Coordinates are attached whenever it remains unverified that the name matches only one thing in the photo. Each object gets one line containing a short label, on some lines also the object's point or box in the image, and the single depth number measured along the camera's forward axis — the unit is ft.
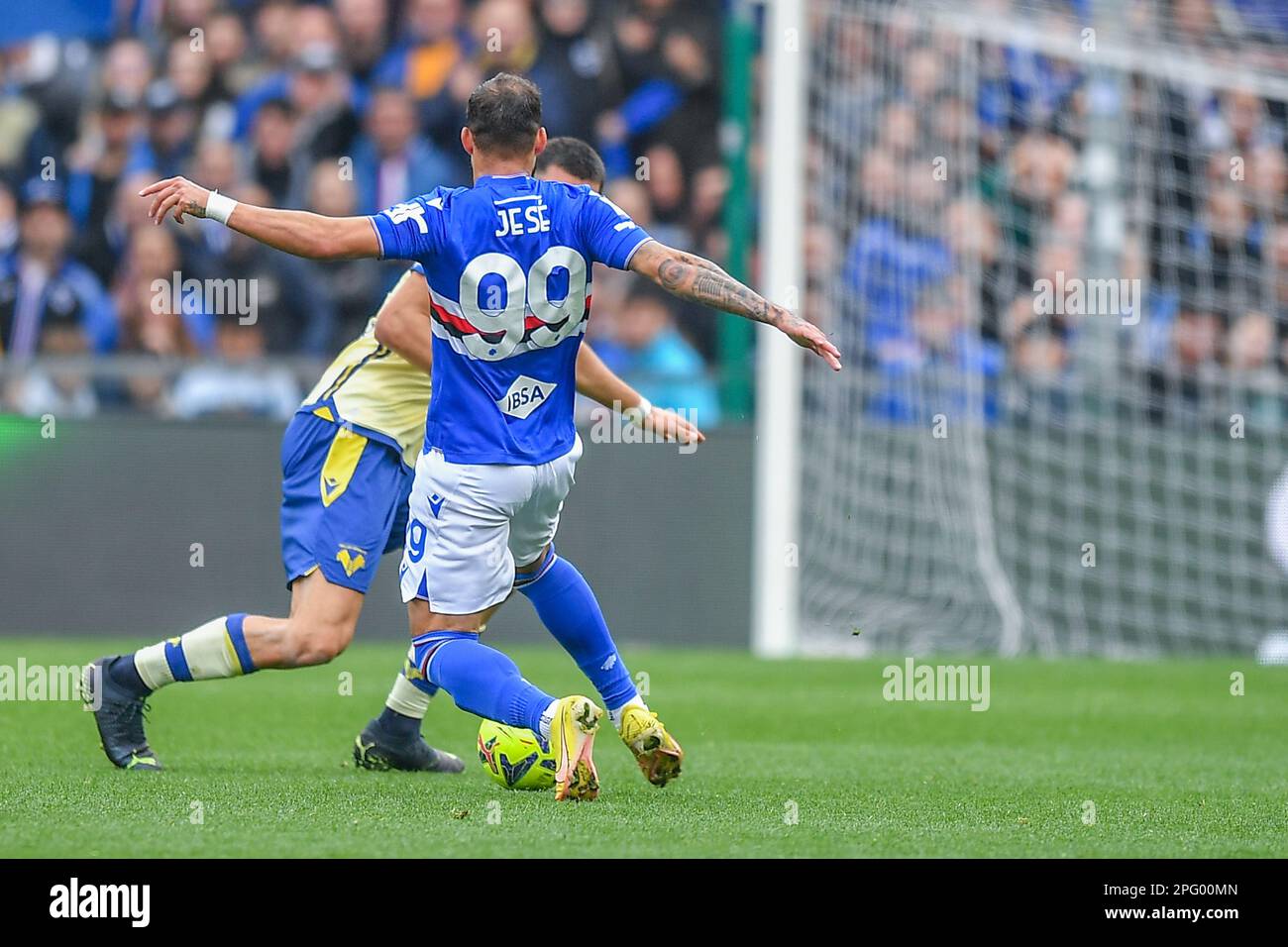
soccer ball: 18.35
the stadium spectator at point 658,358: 39.60
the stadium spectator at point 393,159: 41.14
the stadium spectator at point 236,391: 39.37
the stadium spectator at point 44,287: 40.45
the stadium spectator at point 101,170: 41.32
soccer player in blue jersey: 17.37
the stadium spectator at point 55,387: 39.29
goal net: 40.14
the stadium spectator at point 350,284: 41.04
